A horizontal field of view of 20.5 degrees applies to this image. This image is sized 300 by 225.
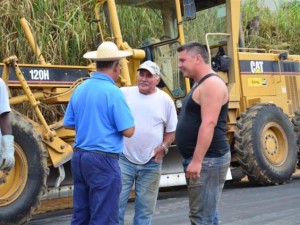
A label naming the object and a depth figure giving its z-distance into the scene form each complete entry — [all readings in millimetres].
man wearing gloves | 6432
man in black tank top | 5651
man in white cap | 7020
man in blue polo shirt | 5765
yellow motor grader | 9877
